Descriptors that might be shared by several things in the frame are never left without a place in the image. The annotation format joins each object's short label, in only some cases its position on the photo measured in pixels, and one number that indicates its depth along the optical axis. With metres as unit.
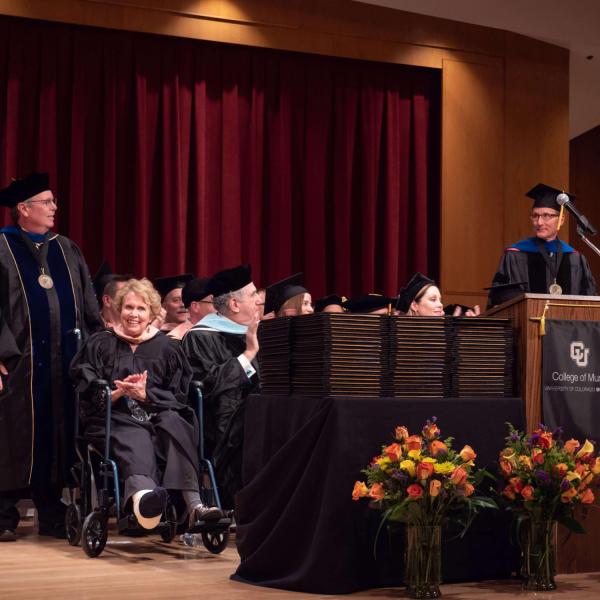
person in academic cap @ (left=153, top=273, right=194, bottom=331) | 7.45
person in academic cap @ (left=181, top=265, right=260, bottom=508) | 5.79
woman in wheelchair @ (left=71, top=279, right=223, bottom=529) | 5.04
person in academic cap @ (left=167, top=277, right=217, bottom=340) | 6.73
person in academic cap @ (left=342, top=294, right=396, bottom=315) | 6.61
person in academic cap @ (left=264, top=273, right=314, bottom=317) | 6.21
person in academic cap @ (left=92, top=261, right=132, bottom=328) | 6.69
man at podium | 7.09
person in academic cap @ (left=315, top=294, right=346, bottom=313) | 7.14
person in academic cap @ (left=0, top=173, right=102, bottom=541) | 5.89
